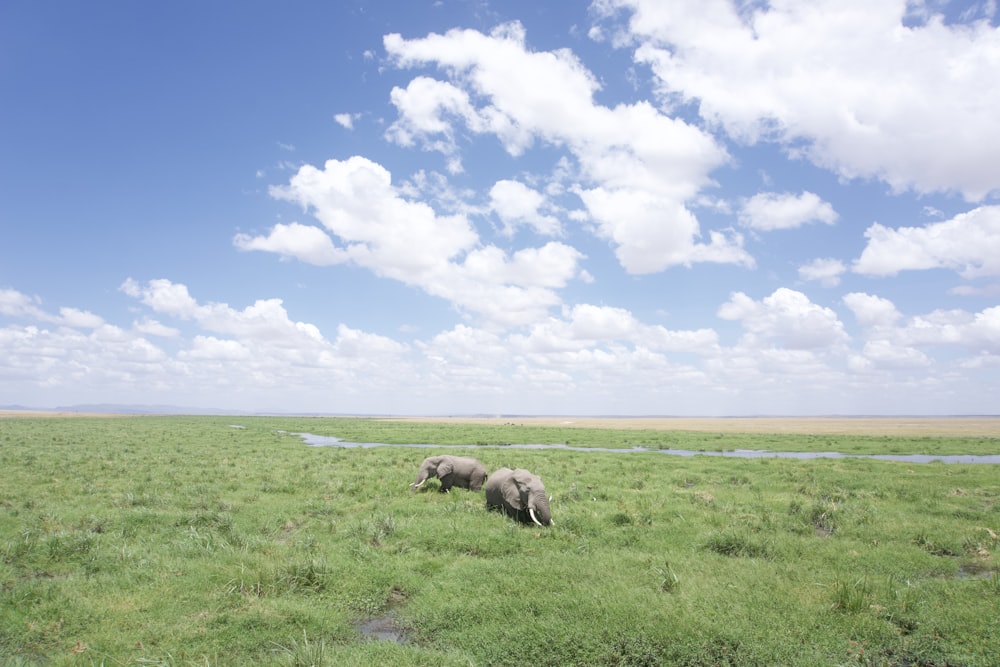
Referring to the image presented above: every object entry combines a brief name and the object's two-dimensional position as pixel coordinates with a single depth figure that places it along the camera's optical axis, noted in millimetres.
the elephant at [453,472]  20016
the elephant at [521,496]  14180
